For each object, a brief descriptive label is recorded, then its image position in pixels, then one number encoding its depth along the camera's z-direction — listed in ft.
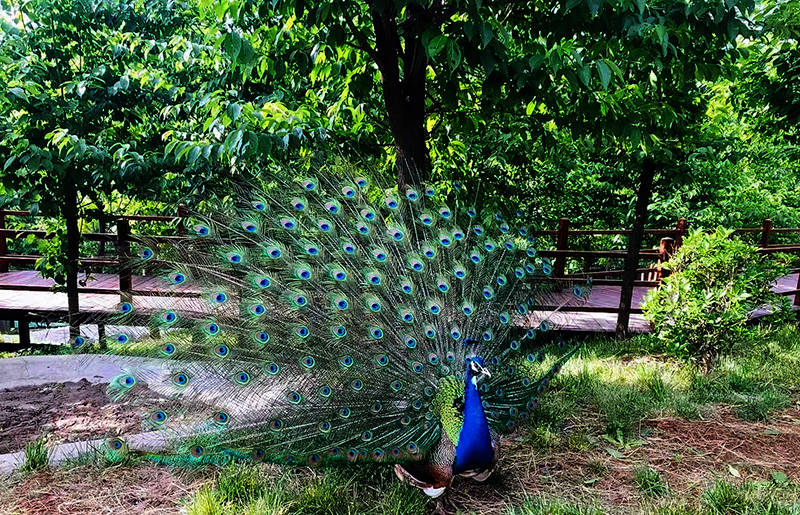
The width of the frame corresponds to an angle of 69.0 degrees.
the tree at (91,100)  18.04
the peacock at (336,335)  10.06
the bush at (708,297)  17.79
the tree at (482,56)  9.84
